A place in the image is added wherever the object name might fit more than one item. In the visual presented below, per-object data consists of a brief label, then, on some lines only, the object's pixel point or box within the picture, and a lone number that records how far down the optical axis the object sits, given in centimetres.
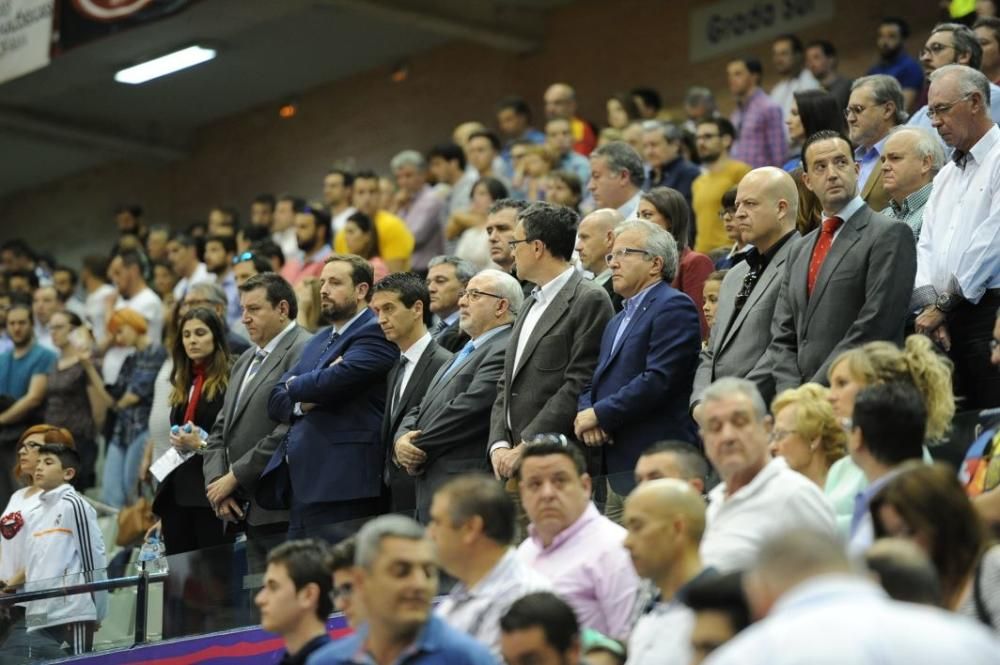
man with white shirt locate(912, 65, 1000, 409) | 1344
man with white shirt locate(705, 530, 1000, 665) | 589
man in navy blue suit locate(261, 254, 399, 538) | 1578
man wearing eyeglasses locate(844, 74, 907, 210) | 1620
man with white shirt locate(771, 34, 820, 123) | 2492
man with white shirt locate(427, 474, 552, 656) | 1009
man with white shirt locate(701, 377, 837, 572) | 1002
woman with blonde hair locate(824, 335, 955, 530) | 1100
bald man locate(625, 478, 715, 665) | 959
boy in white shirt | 1697
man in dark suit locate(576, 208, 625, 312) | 1582
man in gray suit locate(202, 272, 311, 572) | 1650
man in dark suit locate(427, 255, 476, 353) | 1677
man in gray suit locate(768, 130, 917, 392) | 1284
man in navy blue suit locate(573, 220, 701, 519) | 1374
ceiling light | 3155
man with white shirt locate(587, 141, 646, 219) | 1787
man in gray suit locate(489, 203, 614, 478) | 1440
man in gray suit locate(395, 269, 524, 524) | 1498
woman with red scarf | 1727
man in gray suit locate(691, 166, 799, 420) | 1380
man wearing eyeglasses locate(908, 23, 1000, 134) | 1702
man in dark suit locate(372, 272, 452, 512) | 1571
